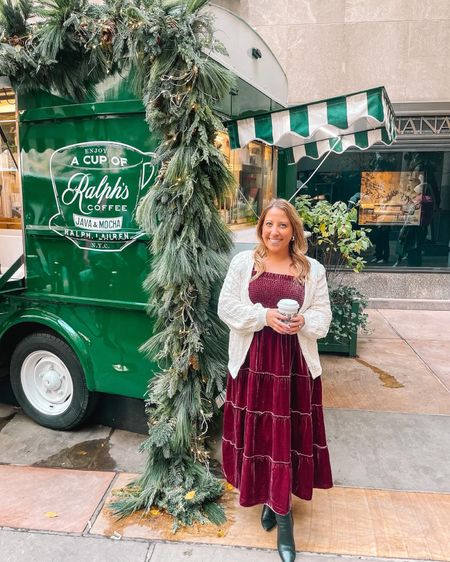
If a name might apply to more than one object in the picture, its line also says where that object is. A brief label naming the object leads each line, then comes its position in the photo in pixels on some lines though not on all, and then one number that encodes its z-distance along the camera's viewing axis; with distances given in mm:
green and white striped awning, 3900
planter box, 5879
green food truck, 3328
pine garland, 2746
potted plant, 5215
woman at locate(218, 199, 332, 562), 2547
